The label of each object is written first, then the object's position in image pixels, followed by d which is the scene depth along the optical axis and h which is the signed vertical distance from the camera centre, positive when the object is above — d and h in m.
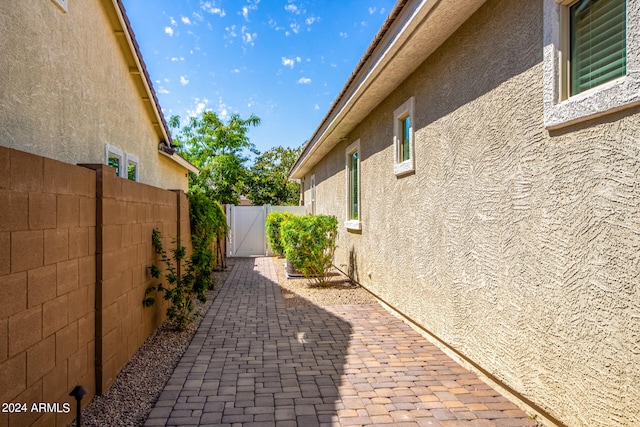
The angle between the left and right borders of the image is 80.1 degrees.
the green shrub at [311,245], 9.61 -0.87
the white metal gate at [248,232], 17.23 -0.98
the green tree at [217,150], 24.88 +4.20
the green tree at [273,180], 35.16 +2.79
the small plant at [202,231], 6.60 -0.48
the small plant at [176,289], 5.39 -1.20
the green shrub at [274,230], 14.62 -0.76
